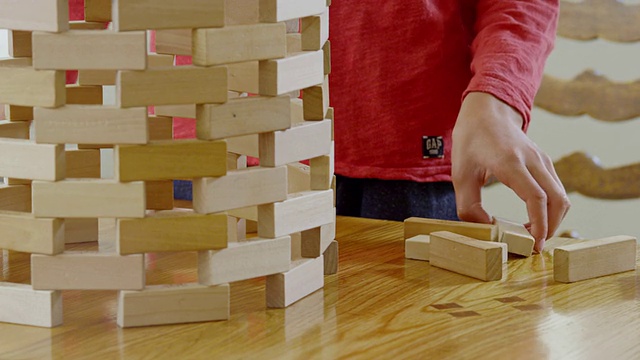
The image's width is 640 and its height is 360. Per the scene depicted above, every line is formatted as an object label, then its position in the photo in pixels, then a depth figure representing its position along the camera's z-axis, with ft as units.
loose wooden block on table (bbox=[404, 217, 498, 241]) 4.44
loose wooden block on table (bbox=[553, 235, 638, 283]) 4.15
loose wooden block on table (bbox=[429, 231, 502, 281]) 4.16
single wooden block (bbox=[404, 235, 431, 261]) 4.40
